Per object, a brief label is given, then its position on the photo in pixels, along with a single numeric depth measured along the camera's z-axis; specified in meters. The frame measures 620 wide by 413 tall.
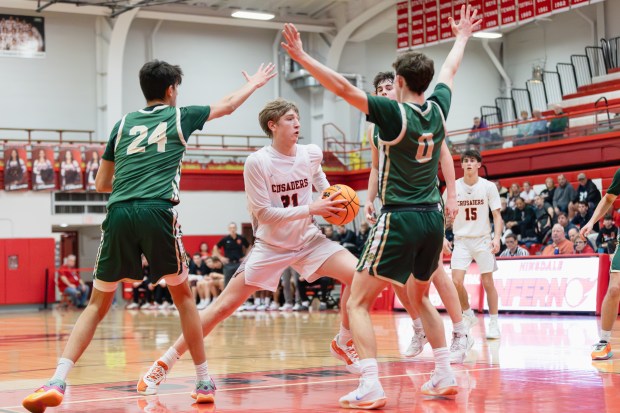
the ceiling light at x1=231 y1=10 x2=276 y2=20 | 28.48
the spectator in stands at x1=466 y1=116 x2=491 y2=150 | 24.62
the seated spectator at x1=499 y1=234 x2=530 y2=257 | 16.41
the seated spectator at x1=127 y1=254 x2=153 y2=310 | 24.03
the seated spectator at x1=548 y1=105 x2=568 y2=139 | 22.42
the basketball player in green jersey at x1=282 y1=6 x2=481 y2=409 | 5.32
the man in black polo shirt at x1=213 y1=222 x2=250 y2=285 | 21.34
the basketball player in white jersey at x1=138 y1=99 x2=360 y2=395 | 6.39
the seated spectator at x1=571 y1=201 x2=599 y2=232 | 17.66
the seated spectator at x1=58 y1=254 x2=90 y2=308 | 25.39
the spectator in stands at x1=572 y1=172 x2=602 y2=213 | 18.48
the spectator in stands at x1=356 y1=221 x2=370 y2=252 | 19.97
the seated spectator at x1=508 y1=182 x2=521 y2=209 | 20.09
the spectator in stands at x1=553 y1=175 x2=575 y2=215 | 19.12
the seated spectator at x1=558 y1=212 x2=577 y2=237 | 17.67
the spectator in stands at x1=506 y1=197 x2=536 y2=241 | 18.72
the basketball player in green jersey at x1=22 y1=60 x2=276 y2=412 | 5.48
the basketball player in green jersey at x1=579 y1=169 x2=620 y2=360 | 7.83
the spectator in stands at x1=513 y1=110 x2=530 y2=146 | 23.54
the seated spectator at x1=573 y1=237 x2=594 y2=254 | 15.85
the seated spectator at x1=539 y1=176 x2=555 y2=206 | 19.60
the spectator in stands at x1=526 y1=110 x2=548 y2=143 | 22.97
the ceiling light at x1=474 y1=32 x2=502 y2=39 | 28.84
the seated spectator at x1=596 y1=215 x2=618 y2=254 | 16.10
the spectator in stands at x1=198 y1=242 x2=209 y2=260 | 23.88
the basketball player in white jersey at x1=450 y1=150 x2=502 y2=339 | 10.36
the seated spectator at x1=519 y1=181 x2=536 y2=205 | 20.23
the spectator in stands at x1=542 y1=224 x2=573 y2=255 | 16.12
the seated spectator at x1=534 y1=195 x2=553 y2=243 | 18.55
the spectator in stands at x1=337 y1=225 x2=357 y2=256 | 19.94
